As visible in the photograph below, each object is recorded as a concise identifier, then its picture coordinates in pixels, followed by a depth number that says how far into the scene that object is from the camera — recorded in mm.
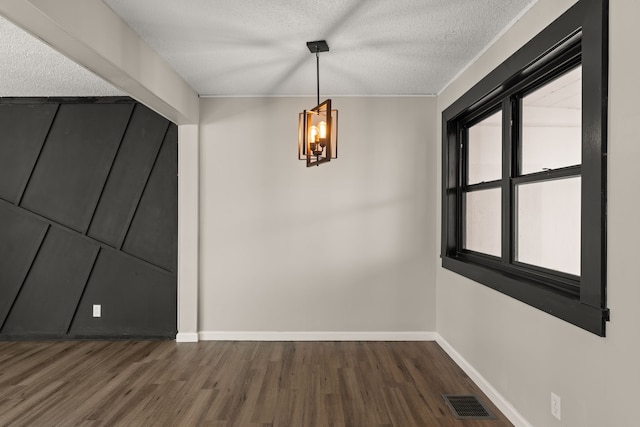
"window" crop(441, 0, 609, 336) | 1977
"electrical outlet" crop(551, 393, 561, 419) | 2307
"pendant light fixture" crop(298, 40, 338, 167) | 2871
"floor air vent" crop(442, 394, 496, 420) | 2889
